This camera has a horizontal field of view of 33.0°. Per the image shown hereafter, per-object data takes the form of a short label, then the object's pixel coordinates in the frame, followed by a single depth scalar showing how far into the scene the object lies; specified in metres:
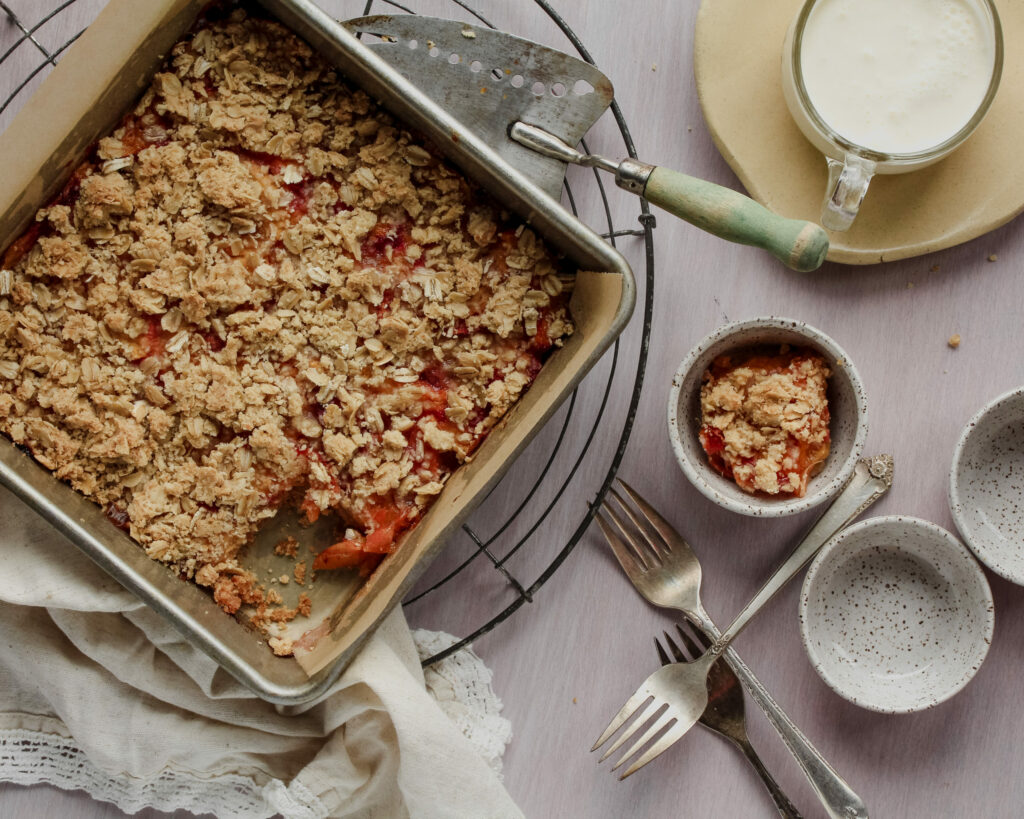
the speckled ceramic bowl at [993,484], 0.73
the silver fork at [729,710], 0.76
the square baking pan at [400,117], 0.67
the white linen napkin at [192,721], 0.72
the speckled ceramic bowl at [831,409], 0.72
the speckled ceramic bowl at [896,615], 0.73
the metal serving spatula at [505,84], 0.71
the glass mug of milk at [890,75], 0.72
